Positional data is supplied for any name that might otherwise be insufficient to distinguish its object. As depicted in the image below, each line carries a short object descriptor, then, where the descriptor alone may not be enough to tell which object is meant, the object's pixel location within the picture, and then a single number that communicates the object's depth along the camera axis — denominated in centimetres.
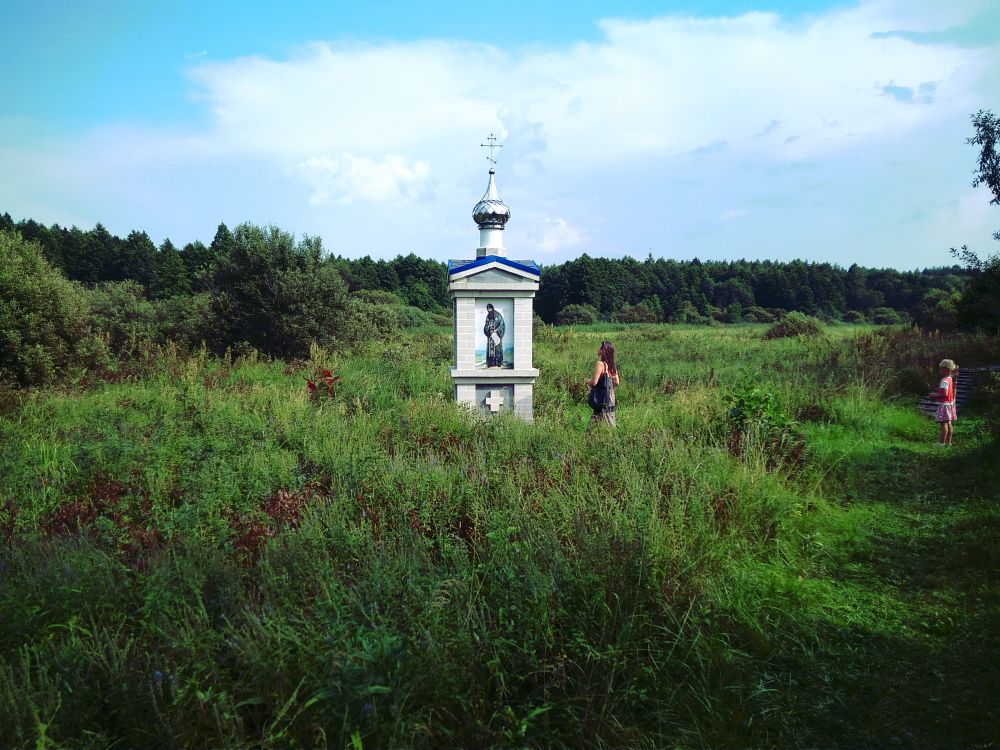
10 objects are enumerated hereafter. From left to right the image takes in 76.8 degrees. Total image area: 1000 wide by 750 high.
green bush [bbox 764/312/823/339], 2681
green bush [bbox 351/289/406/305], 4262
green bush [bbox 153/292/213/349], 1953
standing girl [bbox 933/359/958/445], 854
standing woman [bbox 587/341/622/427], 856
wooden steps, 1089
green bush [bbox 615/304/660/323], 4828
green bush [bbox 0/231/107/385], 1198
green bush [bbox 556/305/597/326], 4653
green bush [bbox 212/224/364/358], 1862
